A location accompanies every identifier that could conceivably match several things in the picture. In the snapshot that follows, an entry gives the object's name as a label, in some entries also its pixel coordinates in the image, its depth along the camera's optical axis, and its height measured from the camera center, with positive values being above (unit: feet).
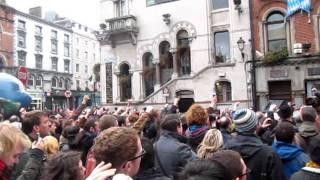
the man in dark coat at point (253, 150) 14.07 -1.81
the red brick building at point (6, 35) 141.38 +25.90
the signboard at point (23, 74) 31.52 +2.54
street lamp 74.08 +10.85
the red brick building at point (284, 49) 70.49 +9.09
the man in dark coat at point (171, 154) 15.93 -2.12
